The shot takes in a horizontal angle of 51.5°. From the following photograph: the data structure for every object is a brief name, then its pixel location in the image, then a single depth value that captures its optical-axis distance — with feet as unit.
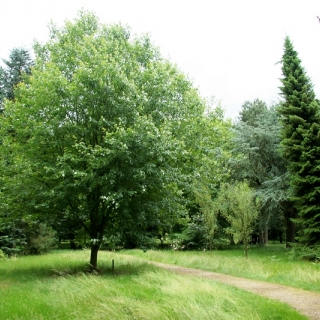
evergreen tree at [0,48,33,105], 94.19
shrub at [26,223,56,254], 81.10
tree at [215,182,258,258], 61.57
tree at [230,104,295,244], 82.28
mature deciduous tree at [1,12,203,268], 37.58
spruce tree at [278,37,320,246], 59.93
